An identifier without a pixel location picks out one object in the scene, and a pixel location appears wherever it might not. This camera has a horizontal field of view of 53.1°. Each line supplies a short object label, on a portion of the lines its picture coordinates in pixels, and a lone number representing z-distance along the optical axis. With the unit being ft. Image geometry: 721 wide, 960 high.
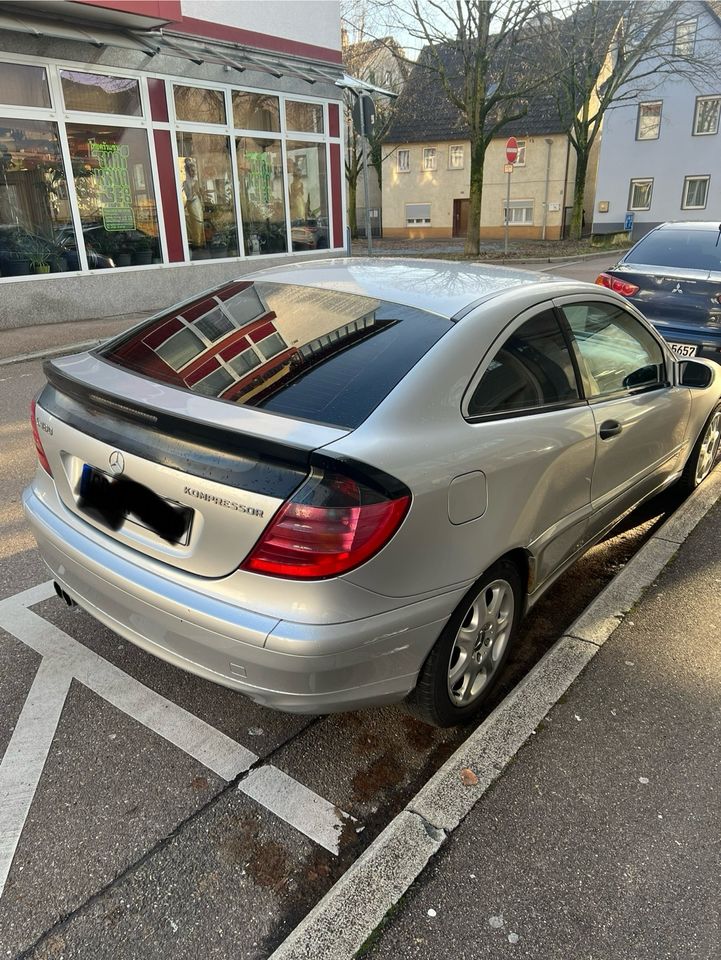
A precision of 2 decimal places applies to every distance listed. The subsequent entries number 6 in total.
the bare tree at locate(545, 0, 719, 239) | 72.43
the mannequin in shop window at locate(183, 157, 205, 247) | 40.21
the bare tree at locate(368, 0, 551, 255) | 64.85
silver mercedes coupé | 6.84
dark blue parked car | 23.49
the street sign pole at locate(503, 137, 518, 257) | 69.51
